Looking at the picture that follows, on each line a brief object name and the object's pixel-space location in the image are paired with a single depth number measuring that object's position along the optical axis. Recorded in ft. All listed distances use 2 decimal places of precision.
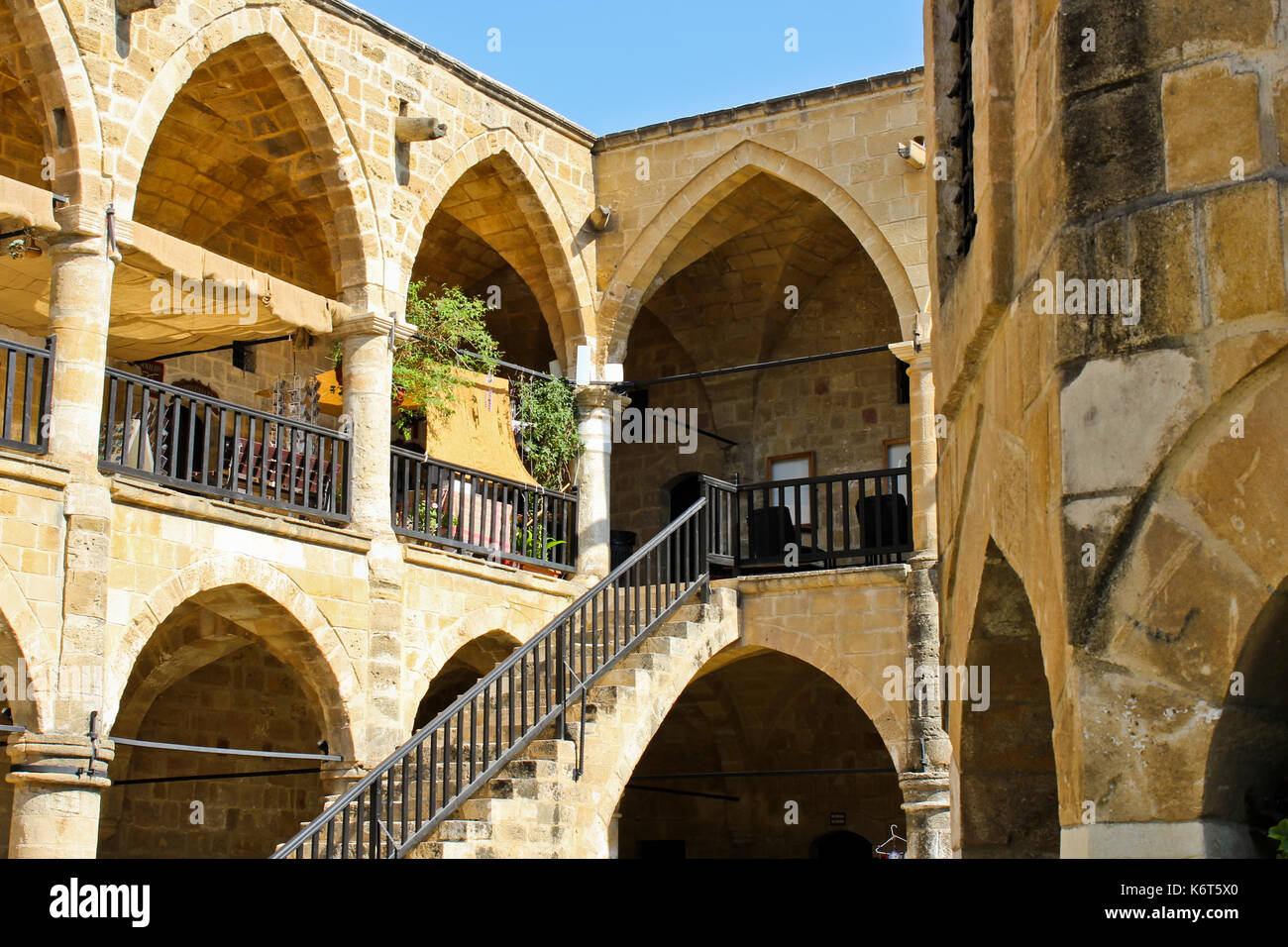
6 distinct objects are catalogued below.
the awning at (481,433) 41.16
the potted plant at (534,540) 42.47
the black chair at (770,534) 43.52
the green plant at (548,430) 44.19
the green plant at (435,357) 40.55
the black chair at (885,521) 41.29
